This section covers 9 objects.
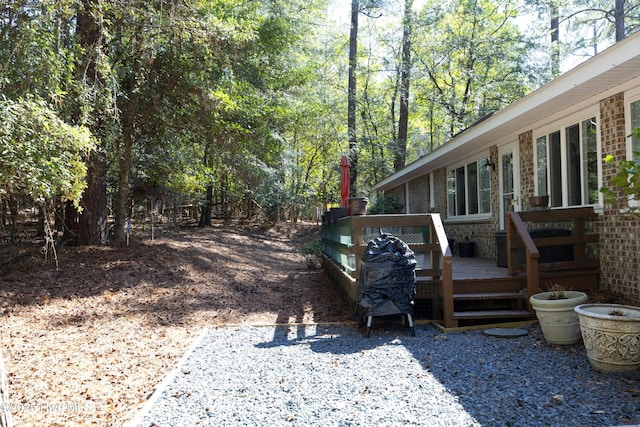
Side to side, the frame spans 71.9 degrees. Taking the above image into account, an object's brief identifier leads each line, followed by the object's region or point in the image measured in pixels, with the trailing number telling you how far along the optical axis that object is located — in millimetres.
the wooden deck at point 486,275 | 5199
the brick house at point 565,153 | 4832
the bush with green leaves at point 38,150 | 4594
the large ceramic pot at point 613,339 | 3373
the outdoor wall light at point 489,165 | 8367
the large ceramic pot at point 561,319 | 4160
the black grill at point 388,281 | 4824
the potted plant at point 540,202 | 6094
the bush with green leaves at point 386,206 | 13602
